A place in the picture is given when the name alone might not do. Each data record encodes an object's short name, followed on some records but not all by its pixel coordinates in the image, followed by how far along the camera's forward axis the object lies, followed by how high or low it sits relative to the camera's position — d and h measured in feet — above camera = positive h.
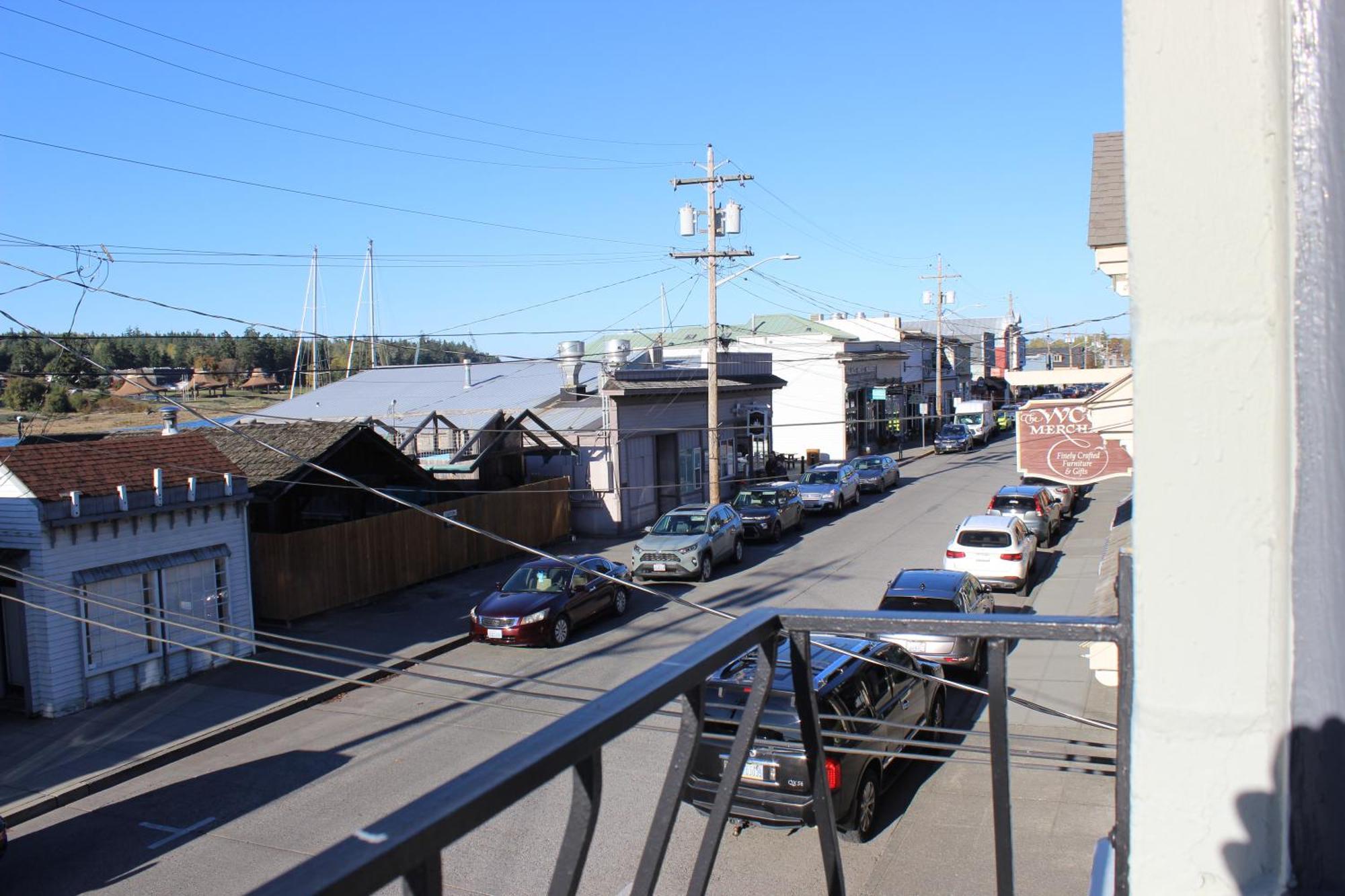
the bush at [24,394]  121.90 +3.33
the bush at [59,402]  127.95 +2.26
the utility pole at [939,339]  181.27 +8.66
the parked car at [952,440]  180.65 -8.73
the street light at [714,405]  100.64 -0.81
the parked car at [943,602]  49.83 -10.98
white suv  71.61 -11.18
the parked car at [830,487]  114.93 -10.37
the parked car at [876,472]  131.13 -10.03
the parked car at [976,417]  186.60 -5.32
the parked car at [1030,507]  89.10 -10.35
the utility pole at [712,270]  101.30 +12.10
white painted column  5.31 -0.30
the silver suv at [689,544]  78.79 -11.08
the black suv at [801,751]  30.12 -10.74
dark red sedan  60.80 -11.86
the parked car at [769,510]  96.73 -10.62
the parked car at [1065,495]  103.54 -11.03
